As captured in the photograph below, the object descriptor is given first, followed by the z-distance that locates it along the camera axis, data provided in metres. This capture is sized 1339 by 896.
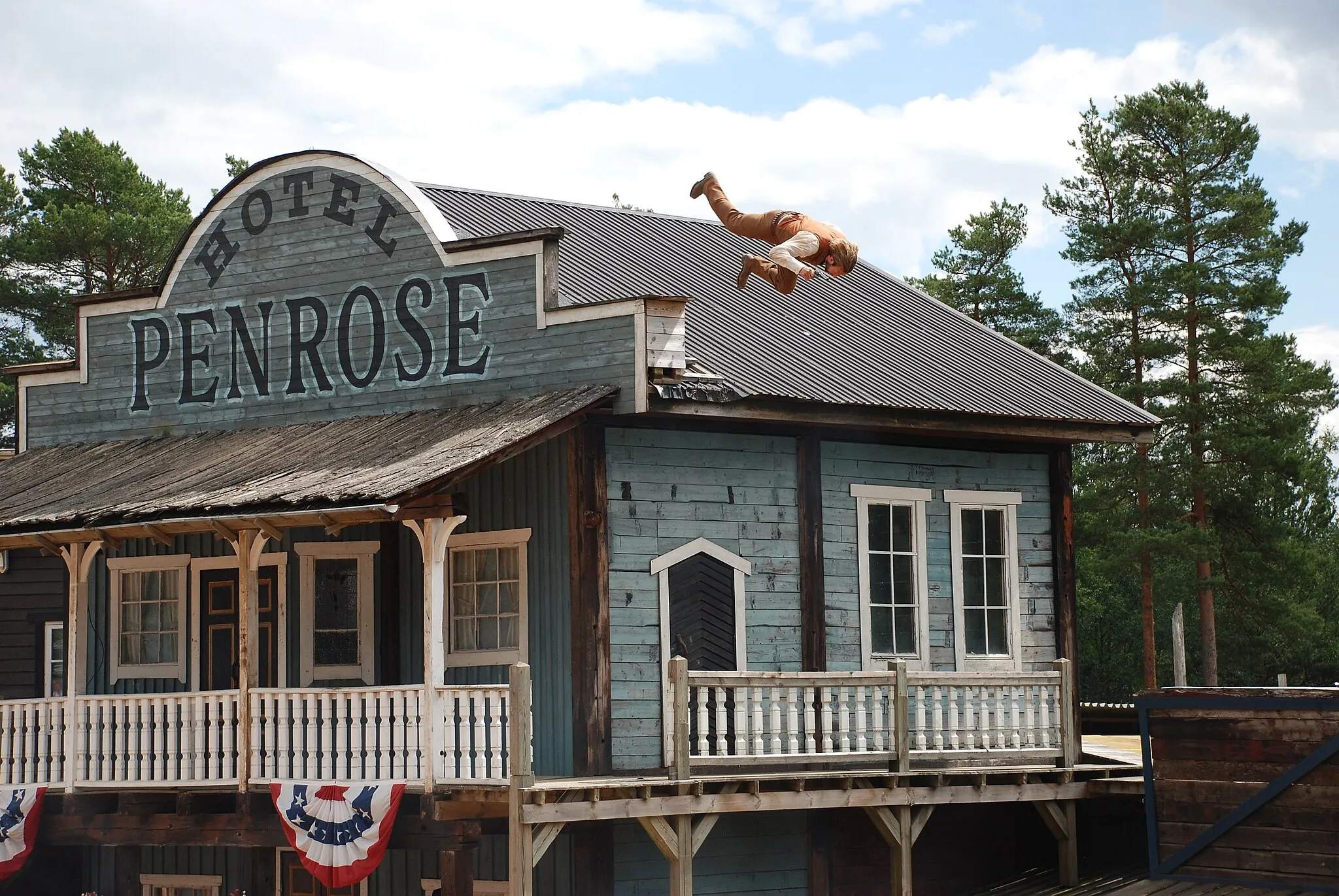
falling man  17.42
